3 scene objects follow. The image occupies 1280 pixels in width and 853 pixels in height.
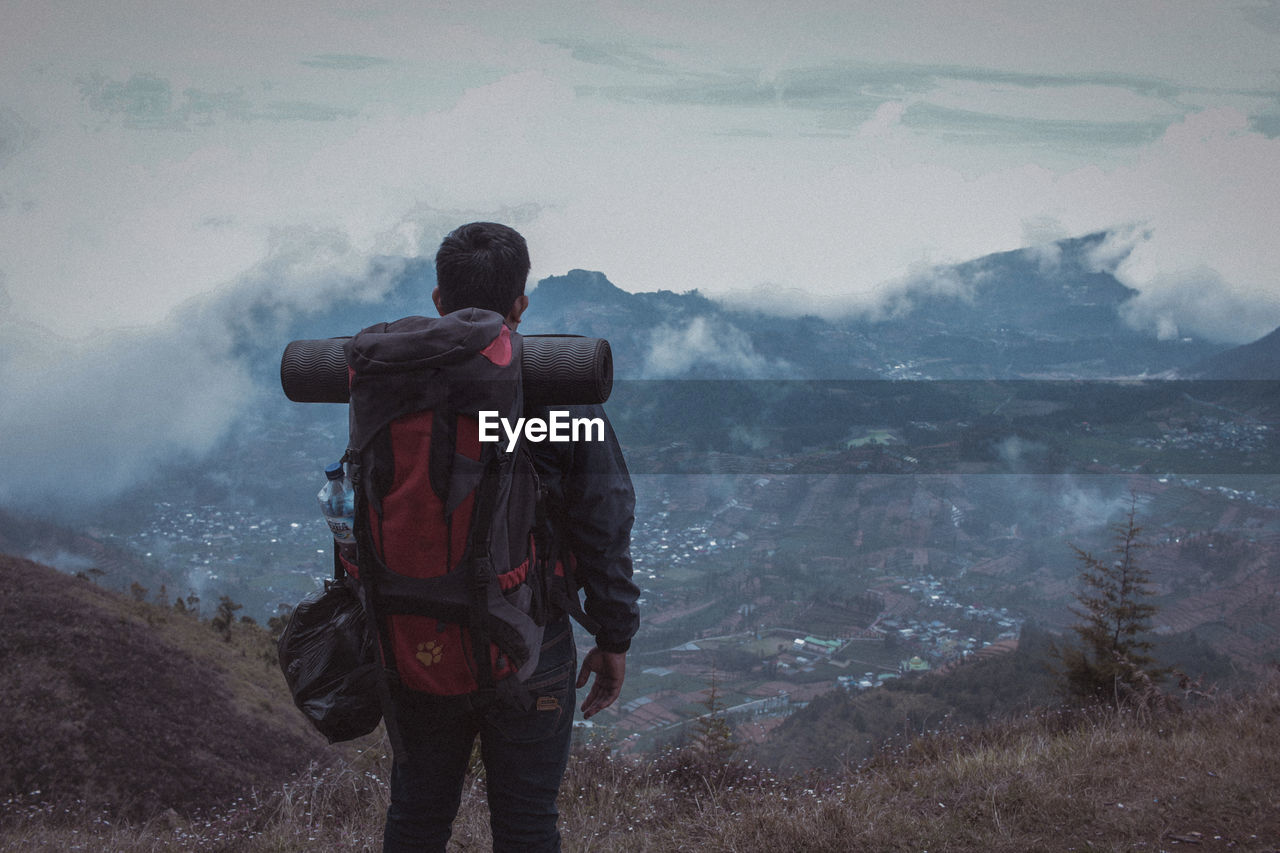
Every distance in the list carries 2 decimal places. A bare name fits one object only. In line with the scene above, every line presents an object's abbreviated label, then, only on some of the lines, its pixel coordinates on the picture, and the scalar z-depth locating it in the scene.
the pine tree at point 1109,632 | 8.20
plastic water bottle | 1.84
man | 1.85
